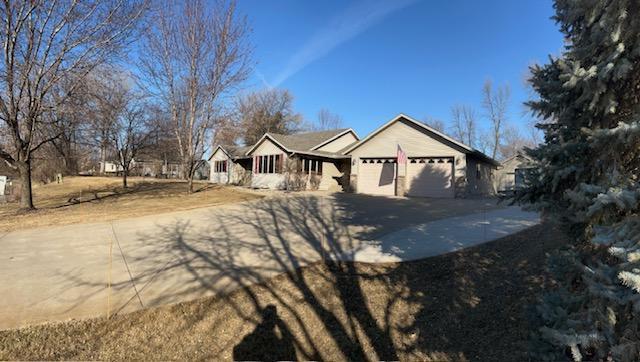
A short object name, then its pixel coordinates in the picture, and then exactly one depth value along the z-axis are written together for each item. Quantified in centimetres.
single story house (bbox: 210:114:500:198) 2238
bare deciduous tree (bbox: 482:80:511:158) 5720
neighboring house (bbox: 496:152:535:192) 3886
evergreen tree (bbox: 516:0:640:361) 254
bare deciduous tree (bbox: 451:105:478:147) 6356
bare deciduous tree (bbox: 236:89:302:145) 5212
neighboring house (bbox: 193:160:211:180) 5697
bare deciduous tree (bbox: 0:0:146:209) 1312
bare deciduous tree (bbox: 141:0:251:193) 2197
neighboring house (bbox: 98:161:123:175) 5828
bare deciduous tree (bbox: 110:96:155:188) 3195
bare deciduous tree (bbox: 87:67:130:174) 1510
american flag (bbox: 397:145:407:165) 2342
